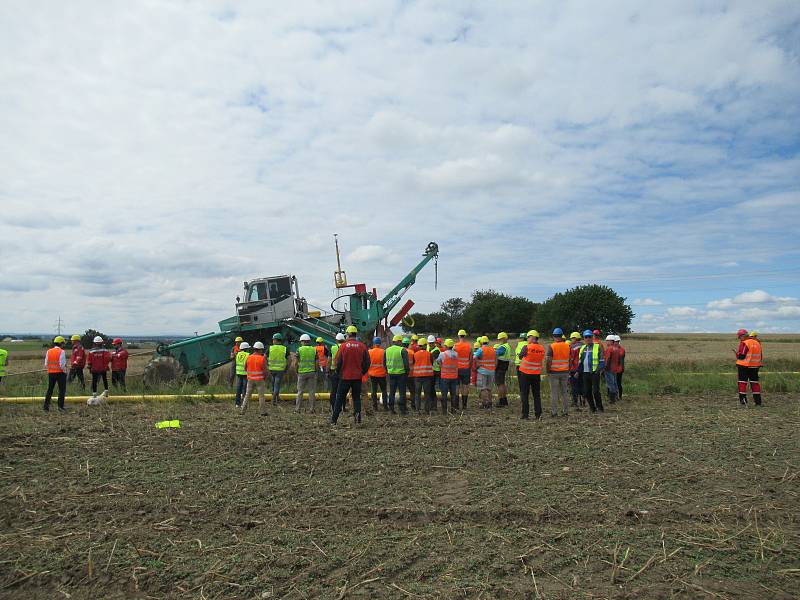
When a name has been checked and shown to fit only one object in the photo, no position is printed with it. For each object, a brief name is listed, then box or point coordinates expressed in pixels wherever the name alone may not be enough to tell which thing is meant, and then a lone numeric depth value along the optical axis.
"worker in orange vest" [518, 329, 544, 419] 11.37
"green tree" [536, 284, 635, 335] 63.56
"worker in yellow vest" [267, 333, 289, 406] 13.59
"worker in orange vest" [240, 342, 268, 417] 12.62
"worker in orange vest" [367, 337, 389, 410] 12.66
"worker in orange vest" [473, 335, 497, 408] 13.44
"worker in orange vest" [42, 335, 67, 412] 12.56
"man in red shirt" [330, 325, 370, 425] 10.83
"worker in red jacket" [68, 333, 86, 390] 16.84
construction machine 18.62
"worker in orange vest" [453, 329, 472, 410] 13.32
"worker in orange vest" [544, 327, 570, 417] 11.63
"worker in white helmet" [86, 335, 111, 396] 15.88
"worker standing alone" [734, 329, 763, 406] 12.91
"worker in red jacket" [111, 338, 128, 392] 16.61
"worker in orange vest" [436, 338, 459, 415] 12.47
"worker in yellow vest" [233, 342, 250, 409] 13.26
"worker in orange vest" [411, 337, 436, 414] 12.57
